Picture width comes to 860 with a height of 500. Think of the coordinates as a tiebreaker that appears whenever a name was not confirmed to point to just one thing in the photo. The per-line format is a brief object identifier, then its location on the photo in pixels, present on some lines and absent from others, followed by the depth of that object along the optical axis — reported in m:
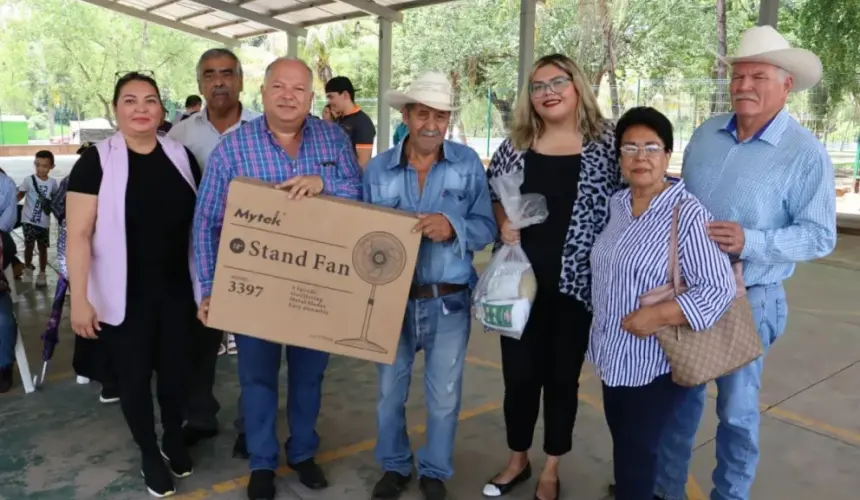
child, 6.90
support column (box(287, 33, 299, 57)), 15.88
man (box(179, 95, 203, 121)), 7.65
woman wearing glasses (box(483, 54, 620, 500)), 2.61
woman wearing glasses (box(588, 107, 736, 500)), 2.07
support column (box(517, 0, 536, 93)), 9.88
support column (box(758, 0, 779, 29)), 8.10
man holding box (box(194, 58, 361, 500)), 2.68
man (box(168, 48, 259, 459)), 3.42
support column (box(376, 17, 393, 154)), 13.26
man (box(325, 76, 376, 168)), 6.34
